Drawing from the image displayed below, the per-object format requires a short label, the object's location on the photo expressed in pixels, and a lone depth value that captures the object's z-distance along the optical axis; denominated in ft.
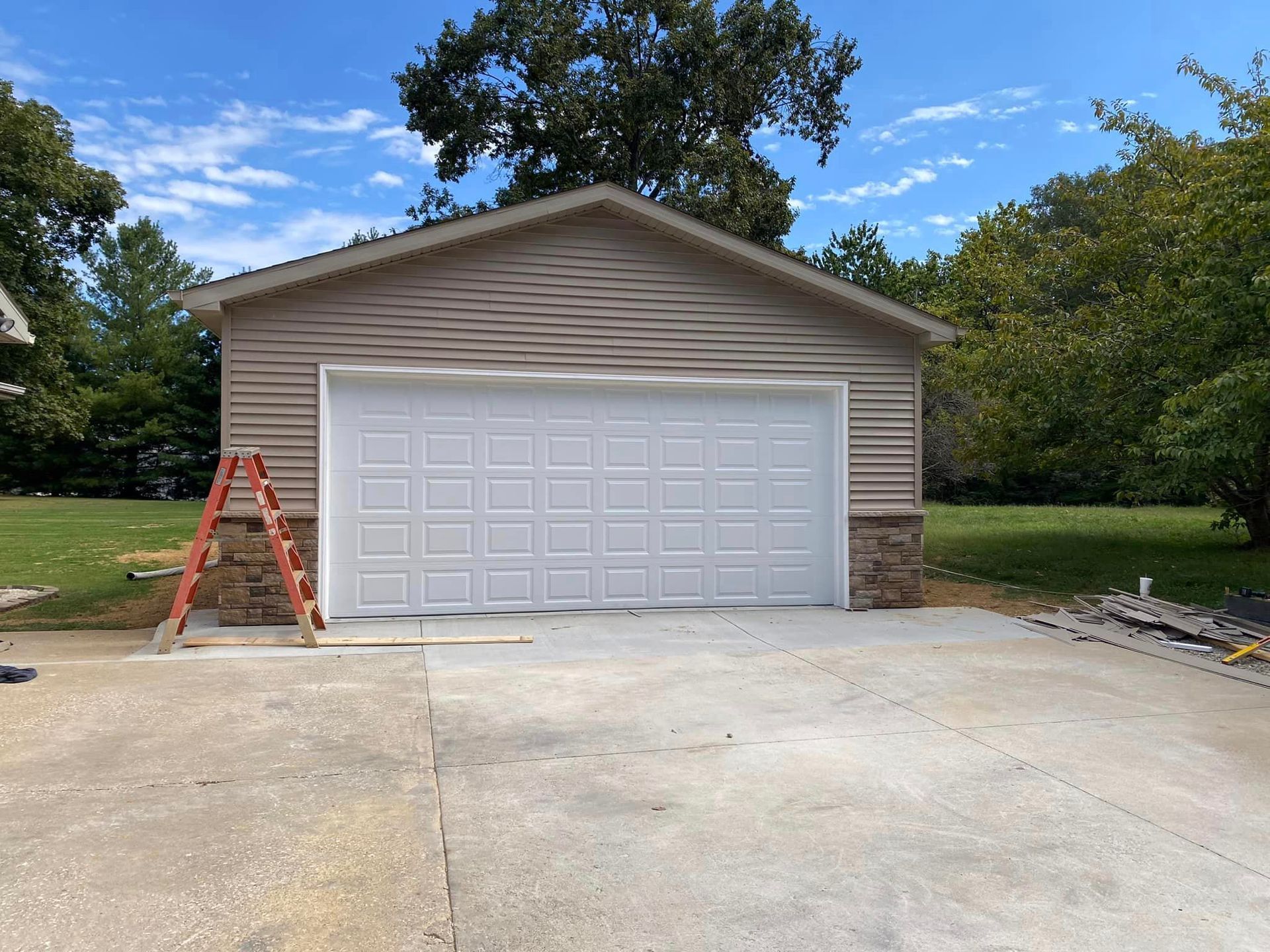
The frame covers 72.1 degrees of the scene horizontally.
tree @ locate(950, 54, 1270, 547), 26.30
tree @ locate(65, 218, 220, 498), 104.32
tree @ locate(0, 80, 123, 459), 71.20
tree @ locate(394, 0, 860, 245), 66.95
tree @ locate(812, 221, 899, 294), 105.09
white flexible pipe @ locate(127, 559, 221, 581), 35.96
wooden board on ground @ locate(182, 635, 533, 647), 22.08
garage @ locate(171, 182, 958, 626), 24.85
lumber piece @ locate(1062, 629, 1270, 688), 19.86
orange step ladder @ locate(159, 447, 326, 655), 21.76
